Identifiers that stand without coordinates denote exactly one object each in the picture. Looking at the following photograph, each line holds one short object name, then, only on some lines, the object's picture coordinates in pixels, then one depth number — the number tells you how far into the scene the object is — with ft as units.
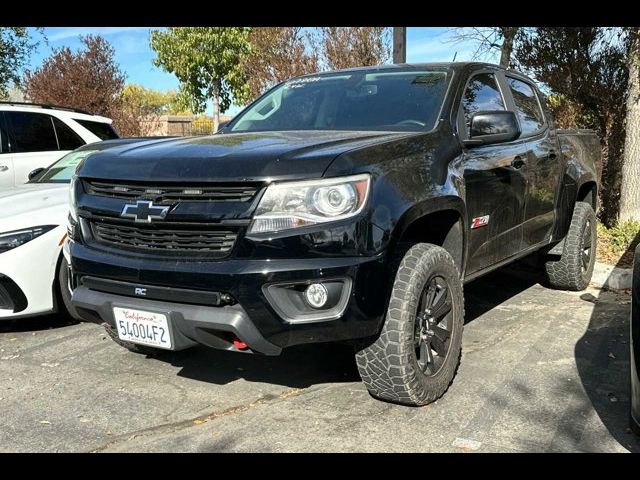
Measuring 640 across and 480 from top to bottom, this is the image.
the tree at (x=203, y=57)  62.34
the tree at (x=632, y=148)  23.47
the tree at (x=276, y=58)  38.32
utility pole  25.81
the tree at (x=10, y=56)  49.78
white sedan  14.44
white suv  26.14
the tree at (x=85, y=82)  56.65
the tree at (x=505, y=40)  29.37
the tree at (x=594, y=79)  27.09
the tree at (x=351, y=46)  37.22
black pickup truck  9.09
